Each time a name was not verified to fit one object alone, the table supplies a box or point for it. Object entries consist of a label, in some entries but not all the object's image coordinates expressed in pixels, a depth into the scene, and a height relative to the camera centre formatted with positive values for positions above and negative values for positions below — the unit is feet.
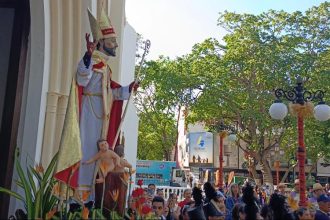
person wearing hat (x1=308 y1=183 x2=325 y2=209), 22.92 -0.52
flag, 14.05 +0.79
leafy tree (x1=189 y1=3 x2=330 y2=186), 68.49 +19.73
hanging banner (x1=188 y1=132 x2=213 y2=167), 130.11 +9.06
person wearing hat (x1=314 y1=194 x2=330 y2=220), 19.47 -1.06
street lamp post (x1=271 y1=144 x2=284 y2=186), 98.82 +6.94
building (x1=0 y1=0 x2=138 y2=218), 21.45 +5.57
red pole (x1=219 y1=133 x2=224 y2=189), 41.01 +1.86
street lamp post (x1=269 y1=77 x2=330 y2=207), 23.03 +4.58
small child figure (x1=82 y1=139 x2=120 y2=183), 14.66 +0.53
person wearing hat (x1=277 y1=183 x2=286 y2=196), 29.06 -0.57
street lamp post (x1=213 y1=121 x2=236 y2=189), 42.24 +5.31
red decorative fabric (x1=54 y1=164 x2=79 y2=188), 14.29 -0.13
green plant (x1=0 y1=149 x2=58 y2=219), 13.32 -0.88
